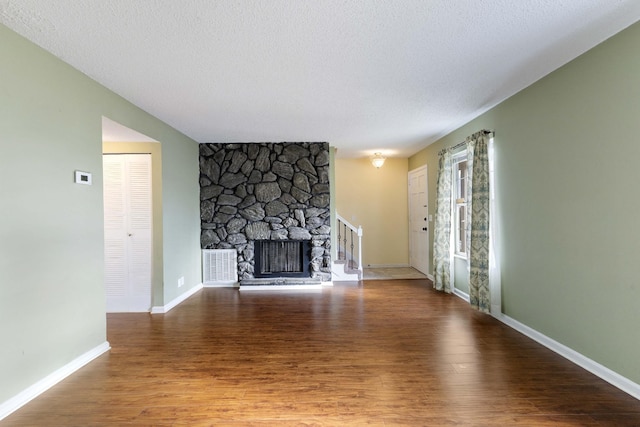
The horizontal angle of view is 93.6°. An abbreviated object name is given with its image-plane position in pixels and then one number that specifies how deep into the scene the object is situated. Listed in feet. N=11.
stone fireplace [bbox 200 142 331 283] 17.28
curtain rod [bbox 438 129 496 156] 12.08
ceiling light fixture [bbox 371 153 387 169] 20.26
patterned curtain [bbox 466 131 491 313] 11.93
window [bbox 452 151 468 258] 15.28
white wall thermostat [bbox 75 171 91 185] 8.35
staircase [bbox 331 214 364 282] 18.72
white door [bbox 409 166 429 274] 19.69
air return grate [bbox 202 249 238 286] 17.42
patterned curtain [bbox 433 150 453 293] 15.38
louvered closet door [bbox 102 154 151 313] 13.08
